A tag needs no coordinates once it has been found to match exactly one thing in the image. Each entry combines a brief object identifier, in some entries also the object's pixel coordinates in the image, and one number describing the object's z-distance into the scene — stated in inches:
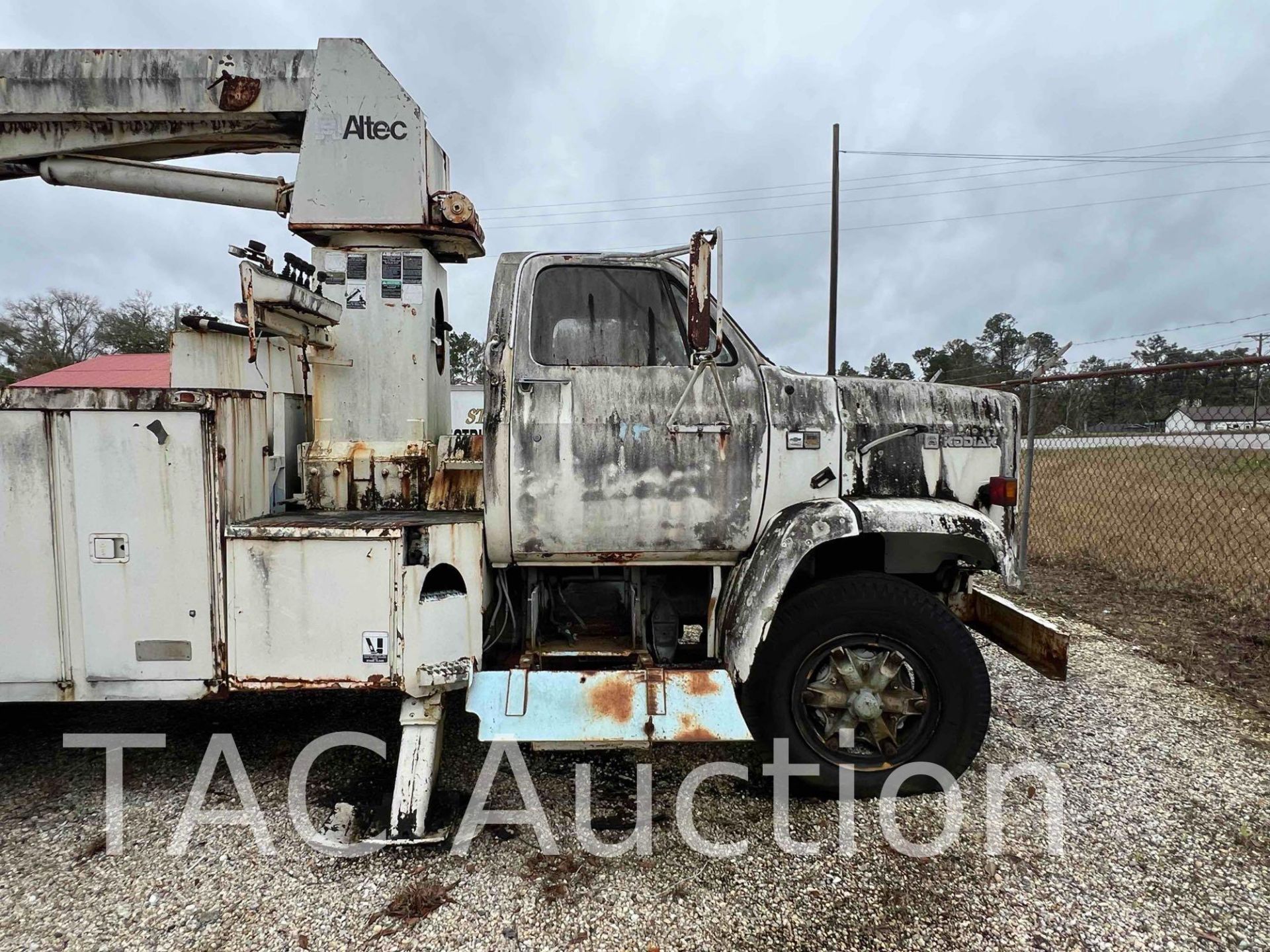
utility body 102.7
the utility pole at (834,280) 552.1
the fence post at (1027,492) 216.5
